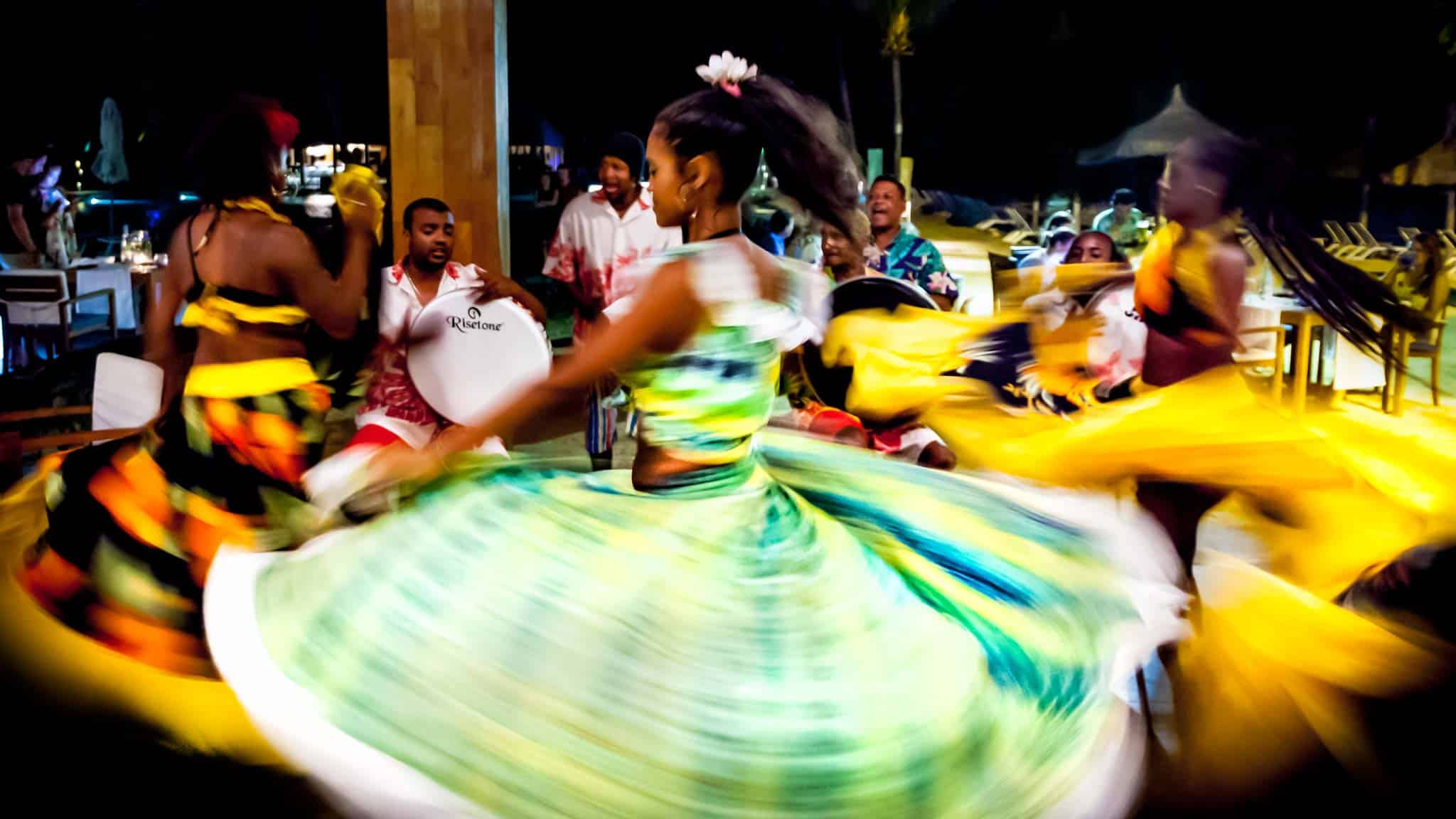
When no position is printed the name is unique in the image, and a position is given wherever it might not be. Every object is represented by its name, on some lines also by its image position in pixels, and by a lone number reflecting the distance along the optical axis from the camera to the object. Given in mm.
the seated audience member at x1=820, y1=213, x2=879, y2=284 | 4492
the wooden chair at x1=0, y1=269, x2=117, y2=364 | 8047
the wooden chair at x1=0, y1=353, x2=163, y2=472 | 4562
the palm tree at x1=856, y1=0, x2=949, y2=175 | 18156
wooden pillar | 6152
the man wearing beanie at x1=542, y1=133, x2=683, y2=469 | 6043
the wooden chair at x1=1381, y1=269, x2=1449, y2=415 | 8328
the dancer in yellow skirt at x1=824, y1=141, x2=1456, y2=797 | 2482
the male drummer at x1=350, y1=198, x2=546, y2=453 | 4621
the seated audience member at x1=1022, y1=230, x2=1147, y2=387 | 3836
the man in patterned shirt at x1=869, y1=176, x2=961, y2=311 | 5605
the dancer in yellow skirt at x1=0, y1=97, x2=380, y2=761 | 2510
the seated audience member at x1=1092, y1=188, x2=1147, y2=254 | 9008
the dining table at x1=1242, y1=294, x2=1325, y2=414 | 8570
